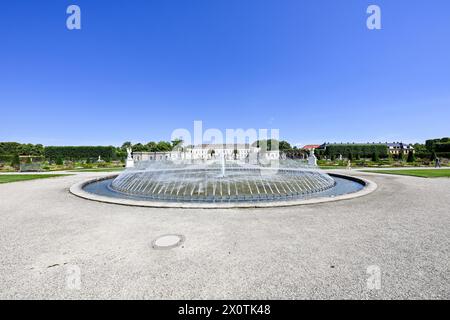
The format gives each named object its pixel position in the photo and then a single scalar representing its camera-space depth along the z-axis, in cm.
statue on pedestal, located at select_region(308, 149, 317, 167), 3333
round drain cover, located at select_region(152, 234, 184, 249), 515
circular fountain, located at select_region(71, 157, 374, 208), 1040
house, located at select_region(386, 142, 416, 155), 12044
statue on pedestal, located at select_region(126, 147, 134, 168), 3522
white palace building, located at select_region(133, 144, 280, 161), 13100
